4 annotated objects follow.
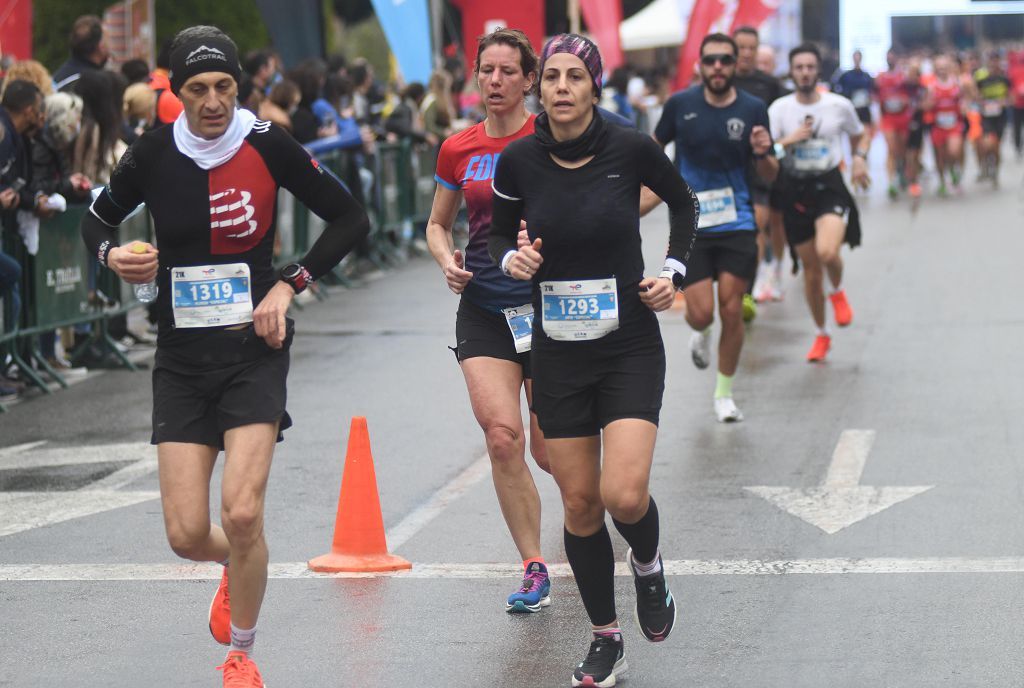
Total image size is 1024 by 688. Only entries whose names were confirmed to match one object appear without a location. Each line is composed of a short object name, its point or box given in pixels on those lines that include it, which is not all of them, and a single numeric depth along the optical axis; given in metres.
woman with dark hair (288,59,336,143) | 16.19
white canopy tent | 38.84
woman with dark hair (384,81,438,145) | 19.38
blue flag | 19.88
